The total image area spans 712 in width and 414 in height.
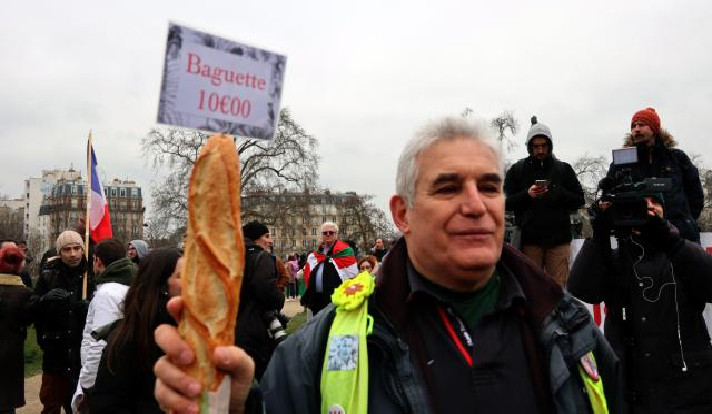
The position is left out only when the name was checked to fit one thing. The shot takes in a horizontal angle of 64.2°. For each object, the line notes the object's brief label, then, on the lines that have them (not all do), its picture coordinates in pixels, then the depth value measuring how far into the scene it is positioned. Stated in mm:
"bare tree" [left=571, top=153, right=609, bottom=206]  44334
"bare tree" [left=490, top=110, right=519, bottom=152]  27766
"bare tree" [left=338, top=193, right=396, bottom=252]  62031
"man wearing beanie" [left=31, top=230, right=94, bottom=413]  6062
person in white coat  4484
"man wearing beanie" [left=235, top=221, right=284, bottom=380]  5387
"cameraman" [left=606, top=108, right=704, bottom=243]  4602
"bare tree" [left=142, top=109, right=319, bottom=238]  33906
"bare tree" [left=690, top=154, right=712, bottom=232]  56297
